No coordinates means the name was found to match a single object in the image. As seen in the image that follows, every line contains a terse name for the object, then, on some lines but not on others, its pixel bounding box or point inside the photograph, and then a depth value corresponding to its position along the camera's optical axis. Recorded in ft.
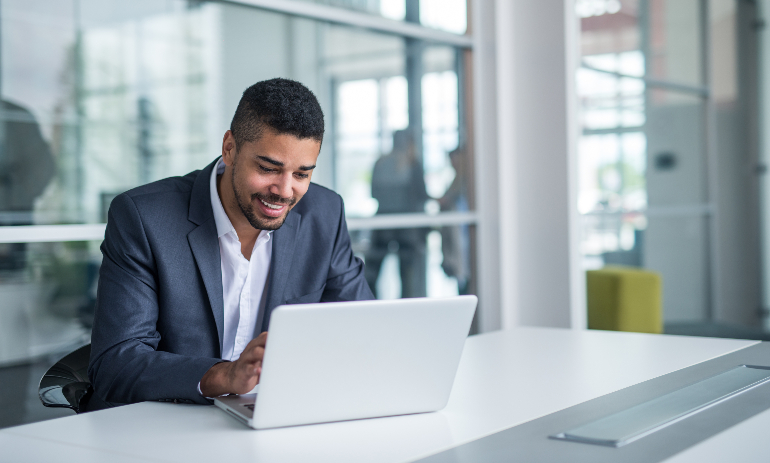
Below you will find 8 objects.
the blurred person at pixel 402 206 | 12.56
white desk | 3.70
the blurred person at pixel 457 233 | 13.83
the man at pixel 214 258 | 5.18
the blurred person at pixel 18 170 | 8.41
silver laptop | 3.89
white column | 12.96
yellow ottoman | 15.81
